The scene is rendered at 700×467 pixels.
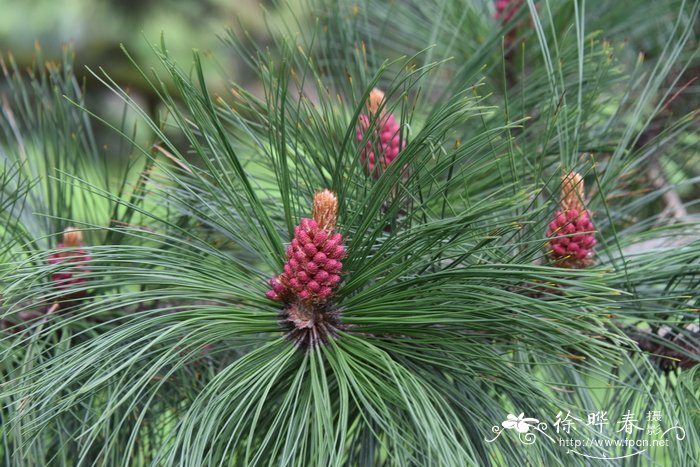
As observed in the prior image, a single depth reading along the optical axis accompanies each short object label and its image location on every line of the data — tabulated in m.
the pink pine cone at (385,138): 1.21
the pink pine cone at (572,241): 1.21
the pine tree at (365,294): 1.12
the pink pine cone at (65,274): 1.24
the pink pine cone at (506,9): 1.43
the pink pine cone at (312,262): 1.14
